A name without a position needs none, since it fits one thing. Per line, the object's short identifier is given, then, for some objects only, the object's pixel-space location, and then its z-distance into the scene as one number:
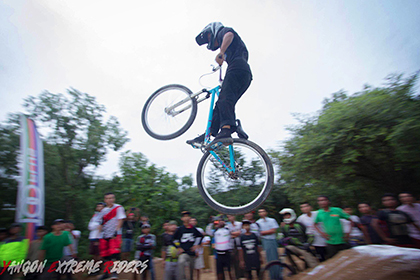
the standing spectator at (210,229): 6.36
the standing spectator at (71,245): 4.77
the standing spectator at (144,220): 5.59
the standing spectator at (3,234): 4.58
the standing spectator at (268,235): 4.91
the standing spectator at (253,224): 4.93
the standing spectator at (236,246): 4.95
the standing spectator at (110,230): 4.43
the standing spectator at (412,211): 3.79
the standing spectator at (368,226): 4.19
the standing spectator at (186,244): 4.64
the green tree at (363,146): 6.97
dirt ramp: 2.39
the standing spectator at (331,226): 4.39
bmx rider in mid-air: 3.01
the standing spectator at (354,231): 4.49
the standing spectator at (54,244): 4.35
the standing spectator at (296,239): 4.63
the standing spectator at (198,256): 4.90
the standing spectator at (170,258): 4.68
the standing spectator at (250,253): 4.78
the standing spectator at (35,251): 4.16
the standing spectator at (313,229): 4.61
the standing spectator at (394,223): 3.86
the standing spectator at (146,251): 4.95
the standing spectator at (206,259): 7.70
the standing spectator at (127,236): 5.47
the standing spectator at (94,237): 4.75
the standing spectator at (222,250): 4.83
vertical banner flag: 4.74
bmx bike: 2.94
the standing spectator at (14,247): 4.28
